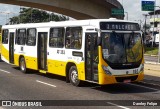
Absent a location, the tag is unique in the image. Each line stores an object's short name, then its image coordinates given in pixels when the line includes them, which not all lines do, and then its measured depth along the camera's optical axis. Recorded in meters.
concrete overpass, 39.03
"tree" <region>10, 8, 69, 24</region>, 119.81
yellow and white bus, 13.45
